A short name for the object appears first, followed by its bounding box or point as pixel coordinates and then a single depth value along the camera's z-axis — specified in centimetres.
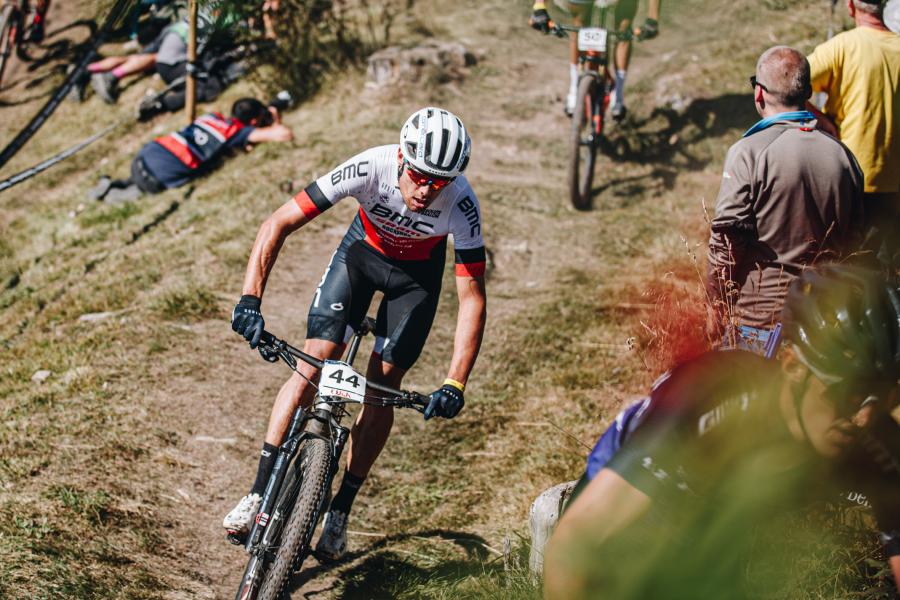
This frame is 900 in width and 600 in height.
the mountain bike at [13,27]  1298
